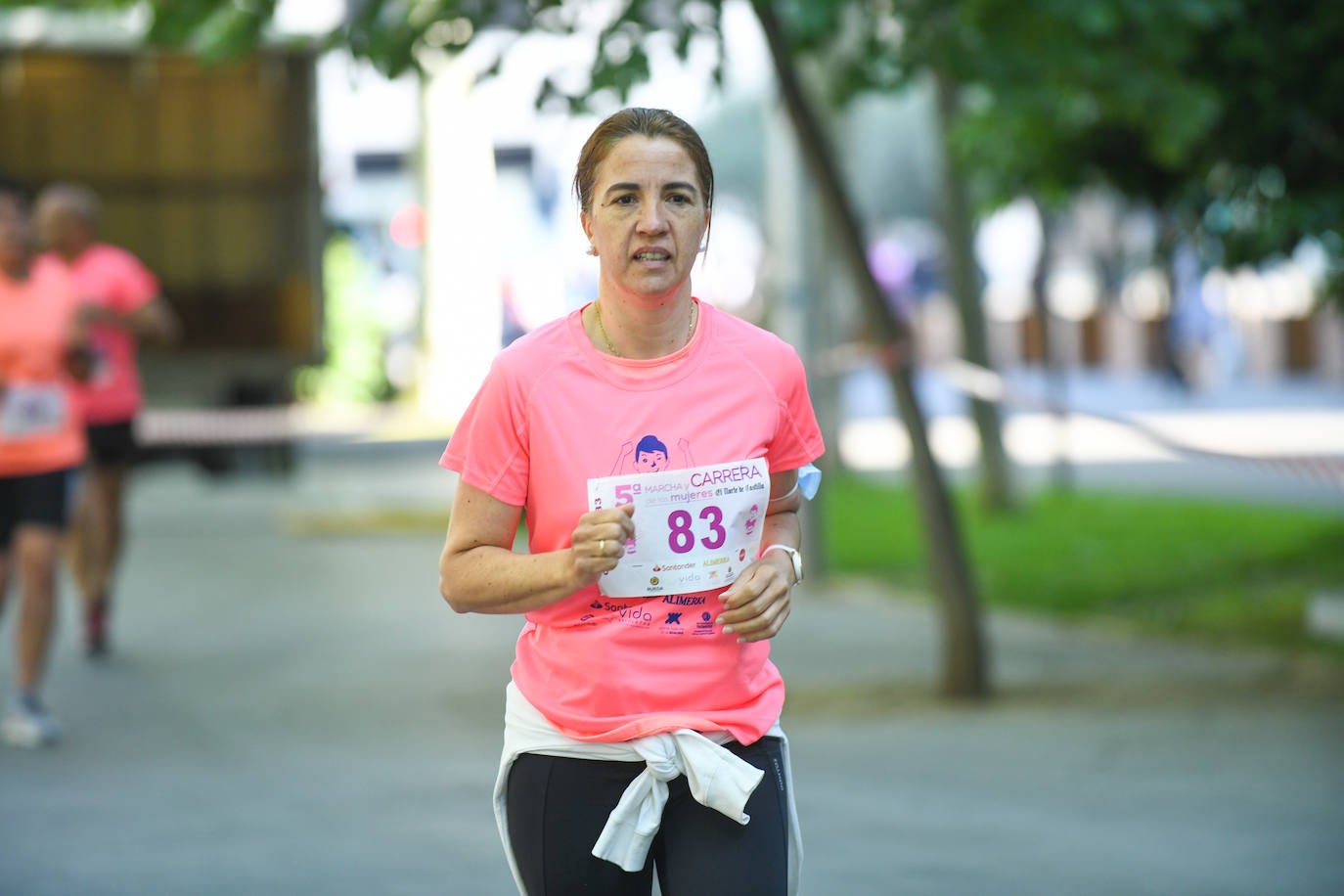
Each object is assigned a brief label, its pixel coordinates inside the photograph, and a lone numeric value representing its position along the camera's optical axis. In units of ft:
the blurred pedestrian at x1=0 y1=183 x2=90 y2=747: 48.44
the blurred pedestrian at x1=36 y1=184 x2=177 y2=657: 60.80
